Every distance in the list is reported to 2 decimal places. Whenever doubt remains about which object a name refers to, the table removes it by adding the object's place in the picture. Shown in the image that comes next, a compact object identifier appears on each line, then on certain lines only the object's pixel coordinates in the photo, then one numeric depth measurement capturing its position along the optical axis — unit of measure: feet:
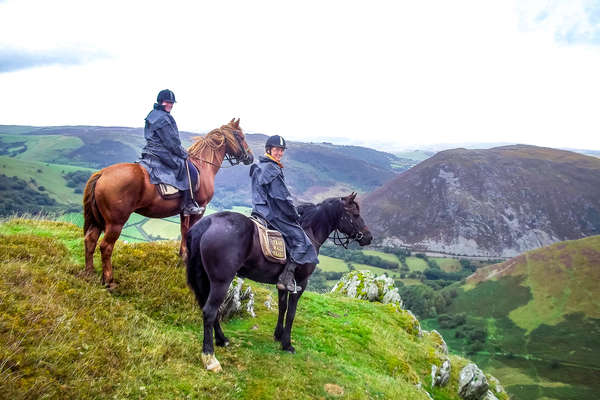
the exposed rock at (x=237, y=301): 29.60
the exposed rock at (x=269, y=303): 35.76
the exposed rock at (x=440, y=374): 36.55
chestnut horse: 25.11
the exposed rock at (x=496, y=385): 44.06
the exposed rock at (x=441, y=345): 45.96
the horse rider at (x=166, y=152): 28.12
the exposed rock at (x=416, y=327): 46.57
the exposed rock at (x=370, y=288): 53.88
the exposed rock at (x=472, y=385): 37.96
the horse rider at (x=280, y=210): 24.02
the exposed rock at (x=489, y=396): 38.63
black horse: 20.15
